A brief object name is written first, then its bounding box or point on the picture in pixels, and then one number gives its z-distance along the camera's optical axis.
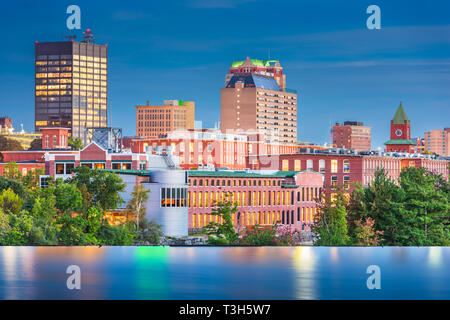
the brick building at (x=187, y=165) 179.88
